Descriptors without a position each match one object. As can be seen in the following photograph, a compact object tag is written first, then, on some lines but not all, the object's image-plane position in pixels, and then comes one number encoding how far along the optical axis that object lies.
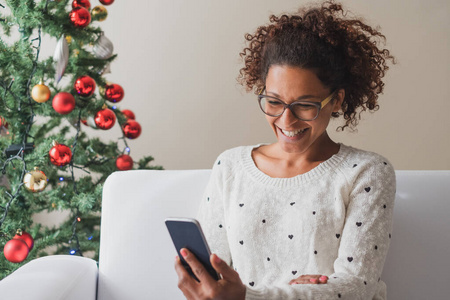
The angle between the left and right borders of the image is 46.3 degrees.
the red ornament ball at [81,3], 1.87
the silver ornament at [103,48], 1.92
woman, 1.14
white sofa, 1.34
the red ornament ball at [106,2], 1.97
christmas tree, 1.79
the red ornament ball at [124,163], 1.98
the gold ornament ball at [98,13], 2.00
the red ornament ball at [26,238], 1.71
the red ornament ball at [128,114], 2.19
